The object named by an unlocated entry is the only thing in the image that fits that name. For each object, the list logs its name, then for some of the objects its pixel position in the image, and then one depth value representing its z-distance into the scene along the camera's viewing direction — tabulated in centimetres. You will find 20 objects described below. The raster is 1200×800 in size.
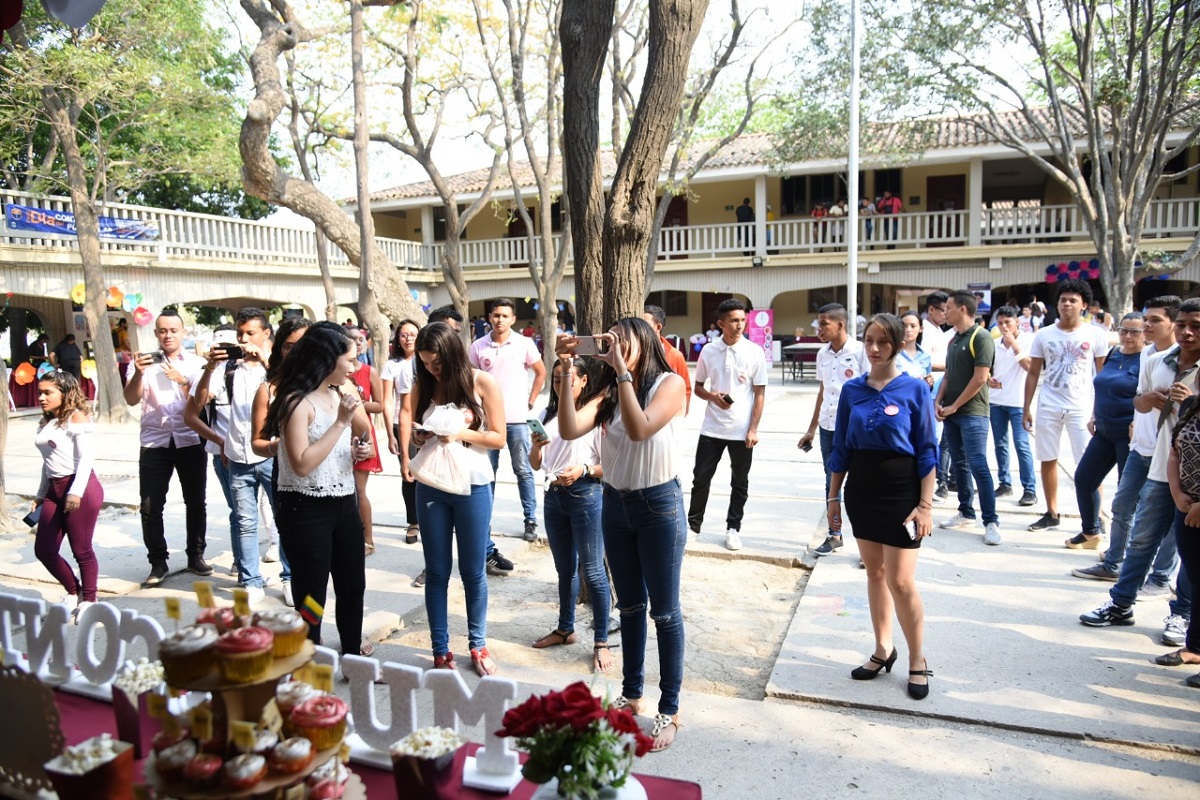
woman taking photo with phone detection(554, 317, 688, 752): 313
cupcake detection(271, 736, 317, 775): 150
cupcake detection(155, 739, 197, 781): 147
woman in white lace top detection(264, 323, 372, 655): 331
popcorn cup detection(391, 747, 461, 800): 183
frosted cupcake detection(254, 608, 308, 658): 158
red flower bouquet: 173
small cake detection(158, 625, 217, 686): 147
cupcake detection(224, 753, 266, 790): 144
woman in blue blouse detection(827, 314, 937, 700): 351
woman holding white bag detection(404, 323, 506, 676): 372
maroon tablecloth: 194
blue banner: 1456
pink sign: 1995
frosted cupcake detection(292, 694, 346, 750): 156
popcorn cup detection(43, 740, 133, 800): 171
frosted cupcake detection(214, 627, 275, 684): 147
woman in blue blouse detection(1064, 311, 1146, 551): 501
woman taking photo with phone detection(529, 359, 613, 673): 397
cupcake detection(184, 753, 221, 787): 144
